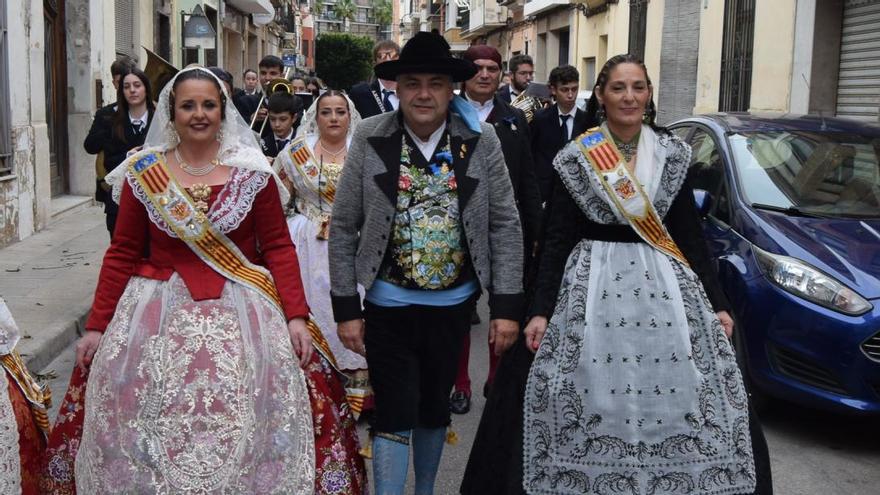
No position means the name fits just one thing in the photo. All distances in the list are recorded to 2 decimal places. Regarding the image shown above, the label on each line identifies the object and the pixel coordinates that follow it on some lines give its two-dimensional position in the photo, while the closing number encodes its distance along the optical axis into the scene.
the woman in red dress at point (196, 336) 3.60
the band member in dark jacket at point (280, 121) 7.45
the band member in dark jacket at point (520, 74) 11.25
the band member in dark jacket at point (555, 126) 7.90
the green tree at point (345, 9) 109.69
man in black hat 3.93
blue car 5.31
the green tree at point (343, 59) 60.25
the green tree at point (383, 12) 112.44
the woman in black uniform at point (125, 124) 7.82
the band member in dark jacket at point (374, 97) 8.21
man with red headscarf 5.00
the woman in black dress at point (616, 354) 3.82
